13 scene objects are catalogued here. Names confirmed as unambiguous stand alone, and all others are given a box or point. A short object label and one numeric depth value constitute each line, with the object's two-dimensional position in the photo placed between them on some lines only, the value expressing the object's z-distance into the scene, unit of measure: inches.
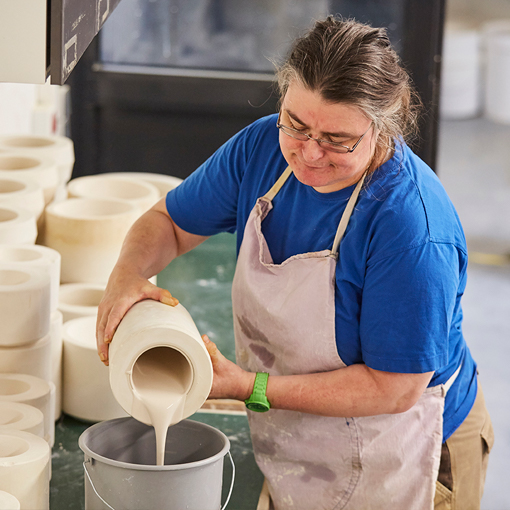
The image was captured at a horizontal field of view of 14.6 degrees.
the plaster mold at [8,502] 104.6
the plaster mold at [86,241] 135.8
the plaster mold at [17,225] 127.7
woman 109.3
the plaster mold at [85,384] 125.0
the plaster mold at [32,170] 139.2
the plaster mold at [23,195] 133.6
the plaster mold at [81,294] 134.4
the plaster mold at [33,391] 116.4
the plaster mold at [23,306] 118.0
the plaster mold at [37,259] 123.0
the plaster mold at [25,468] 107.7
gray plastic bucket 107.6
